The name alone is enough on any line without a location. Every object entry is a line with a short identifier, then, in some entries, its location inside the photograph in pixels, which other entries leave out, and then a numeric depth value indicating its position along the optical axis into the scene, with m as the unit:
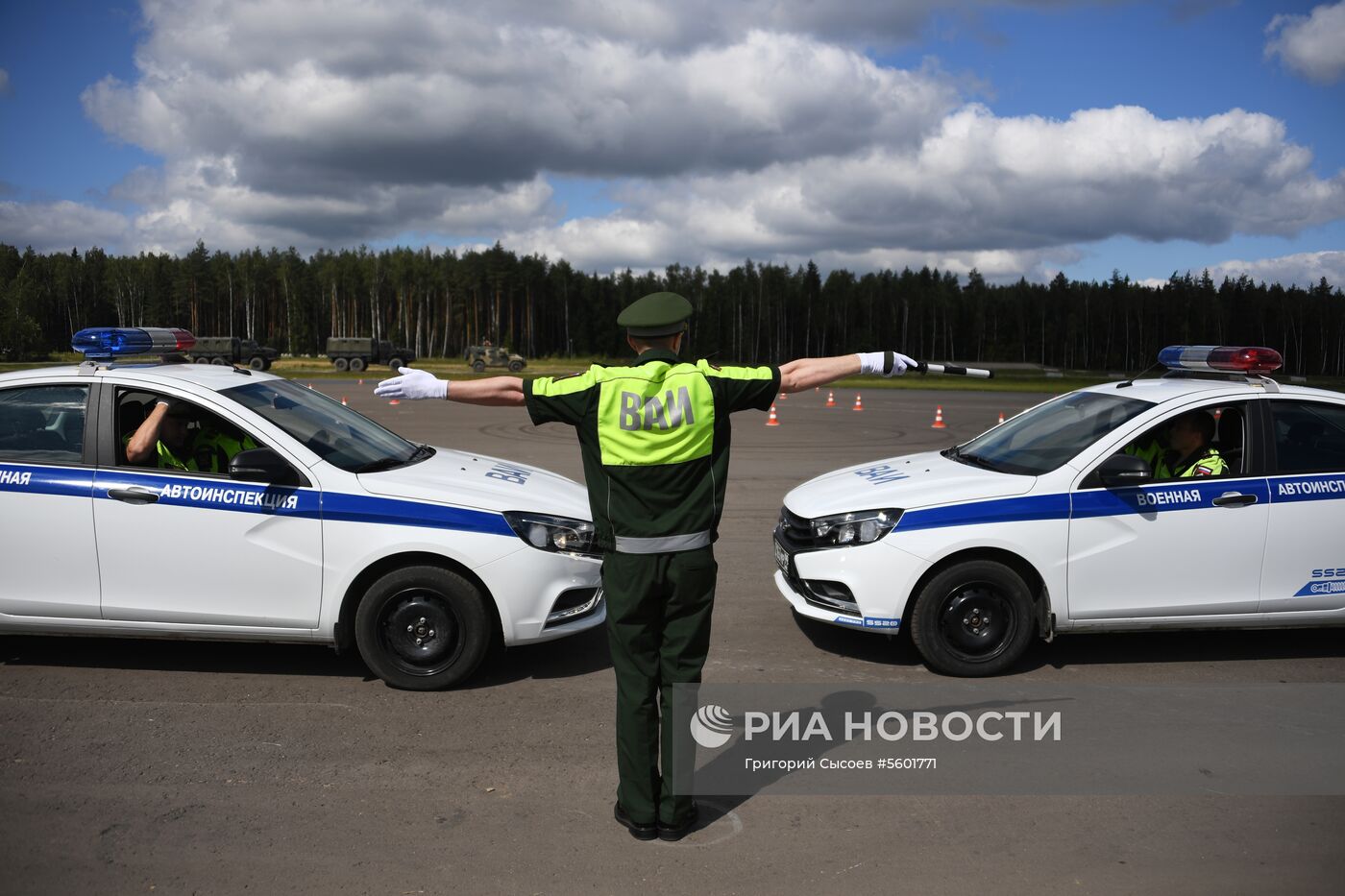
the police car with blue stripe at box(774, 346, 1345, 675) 5.41
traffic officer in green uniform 3.52
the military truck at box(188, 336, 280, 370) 55.91
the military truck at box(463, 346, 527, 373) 60.33
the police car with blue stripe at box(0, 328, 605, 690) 5.13
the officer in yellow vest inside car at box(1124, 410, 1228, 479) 5.99
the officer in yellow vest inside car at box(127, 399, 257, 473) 5.37
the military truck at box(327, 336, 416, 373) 61.19
